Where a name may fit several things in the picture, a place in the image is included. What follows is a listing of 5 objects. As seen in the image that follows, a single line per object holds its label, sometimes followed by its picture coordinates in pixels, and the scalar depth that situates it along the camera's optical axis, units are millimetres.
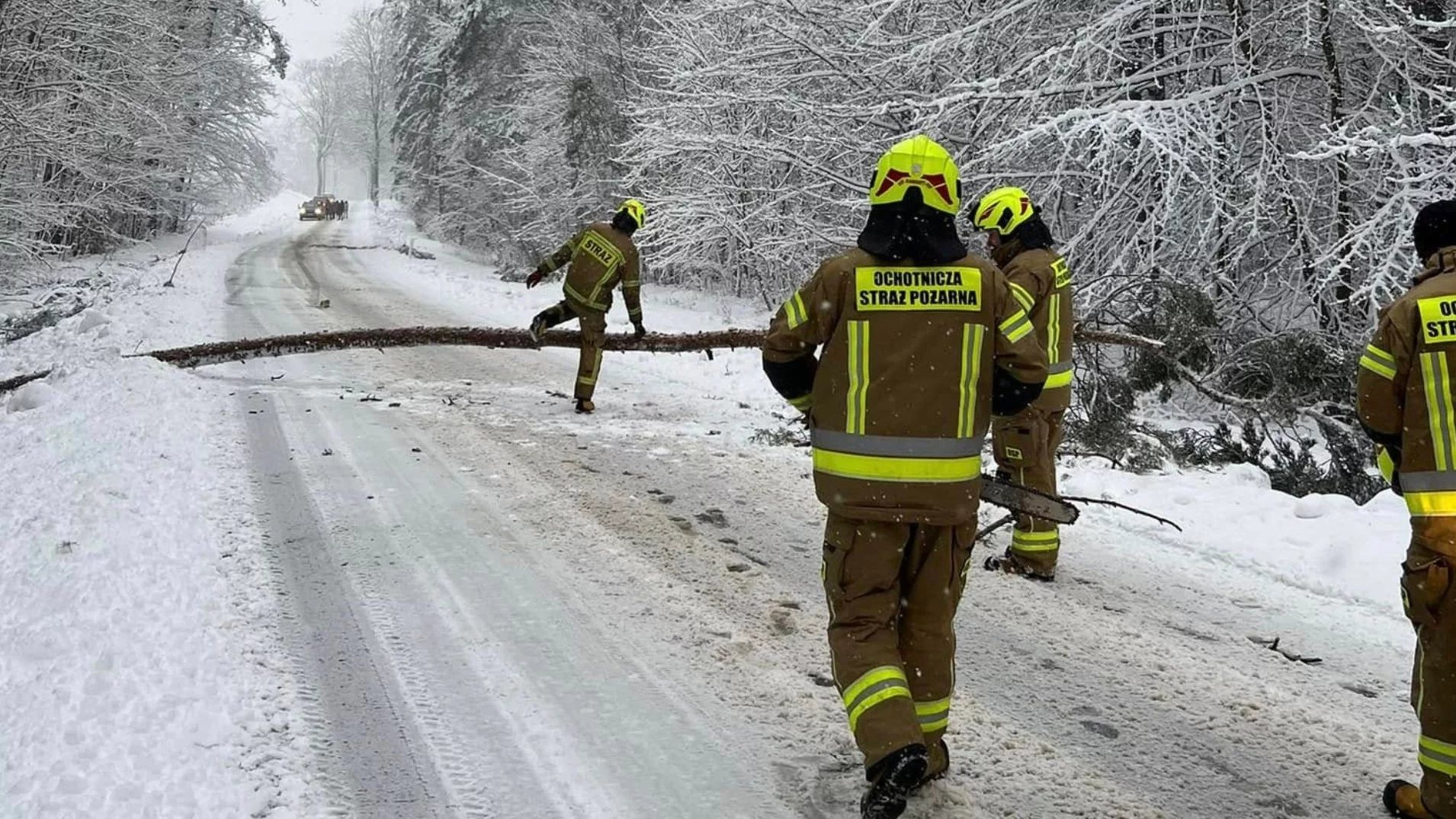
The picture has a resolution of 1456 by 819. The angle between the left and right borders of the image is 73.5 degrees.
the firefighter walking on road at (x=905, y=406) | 2859
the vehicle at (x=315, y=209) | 59272
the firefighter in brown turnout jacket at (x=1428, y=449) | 2789
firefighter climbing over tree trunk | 8789
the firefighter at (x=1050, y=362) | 4797
